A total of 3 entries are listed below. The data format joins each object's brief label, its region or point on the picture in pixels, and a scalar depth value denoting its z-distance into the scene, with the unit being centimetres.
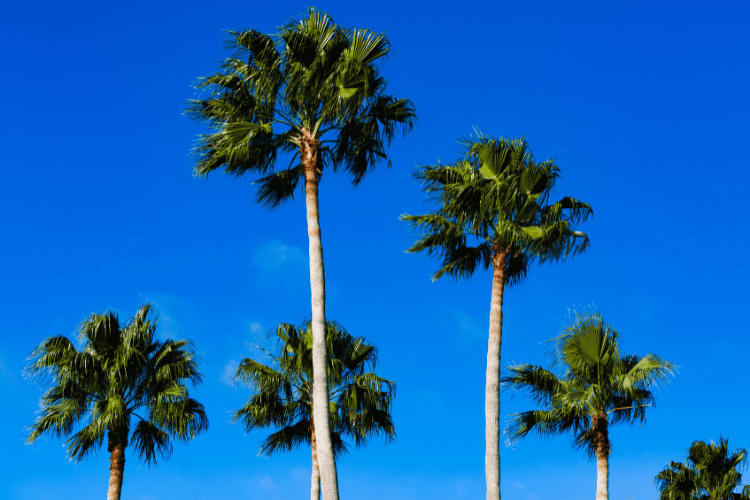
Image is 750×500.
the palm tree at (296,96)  1595
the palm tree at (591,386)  1789
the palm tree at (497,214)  1752
